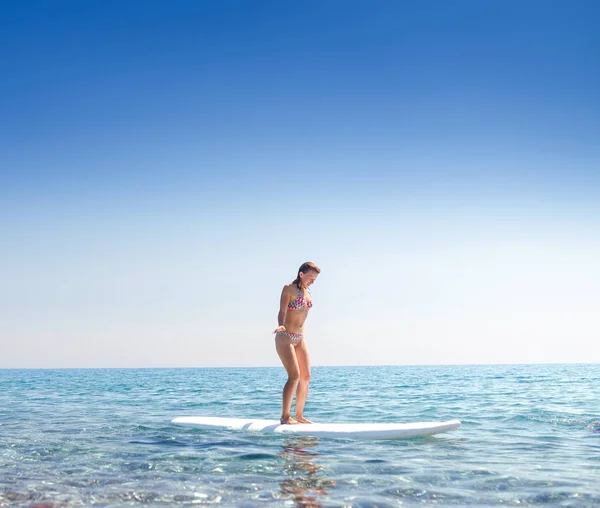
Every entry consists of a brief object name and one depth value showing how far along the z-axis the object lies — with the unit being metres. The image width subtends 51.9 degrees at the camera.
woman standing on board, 9.41
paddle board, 8.78
